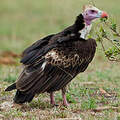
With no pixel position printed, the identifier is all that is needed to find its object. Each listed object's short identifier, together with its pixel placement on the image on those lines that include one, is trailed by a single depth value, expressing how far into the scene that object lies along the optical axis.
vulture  13.36
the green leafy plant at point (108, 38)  13.66
